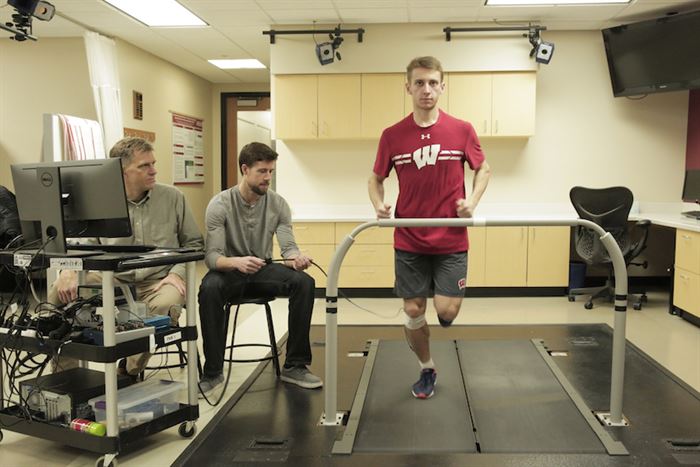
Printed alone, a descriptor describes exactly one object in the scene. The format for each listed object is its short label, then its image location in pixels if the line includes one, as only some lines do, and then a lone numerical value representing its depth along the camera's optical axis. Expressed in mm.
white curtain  5441
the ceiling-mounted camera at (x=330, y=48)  5527
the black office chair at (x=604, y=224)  5027
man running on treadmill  2697
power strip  2389
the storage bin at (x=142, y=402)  2367
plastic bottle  2260
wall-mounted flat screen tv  5000
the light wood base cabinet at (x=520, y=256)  5598
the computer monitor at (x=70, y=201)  2369
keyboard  2543
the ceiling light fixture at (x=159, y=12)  4988
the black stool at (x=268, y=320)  3053
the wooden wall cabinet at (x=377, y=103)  5633
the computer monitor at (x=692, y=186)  5117
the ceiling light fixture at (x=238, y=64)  7309
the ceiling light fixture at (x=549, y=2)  4965
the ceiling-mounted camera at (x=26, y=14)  3861
